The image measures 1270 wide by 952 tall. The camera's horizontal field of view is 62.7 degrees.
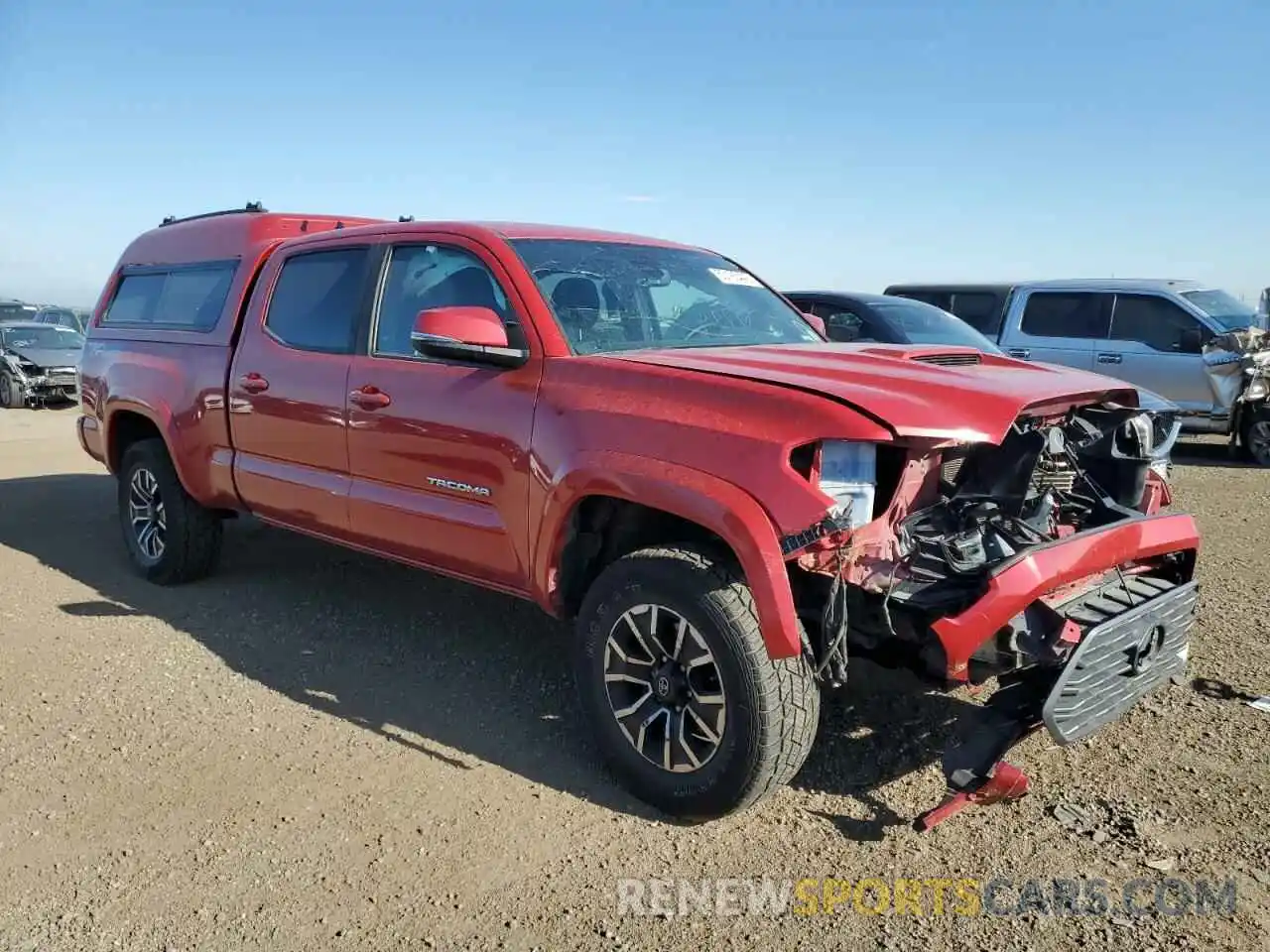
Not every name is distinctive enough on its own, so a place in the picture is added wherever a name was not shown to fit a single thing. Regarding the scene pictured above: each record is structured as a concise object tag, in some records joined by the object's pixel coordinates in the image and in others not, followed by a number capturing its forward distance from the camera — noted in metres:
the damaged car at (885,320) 9.00
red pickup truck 3.07
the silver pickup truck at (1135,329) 10.82
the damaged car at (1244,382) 10.47
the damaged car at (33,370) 18.06
